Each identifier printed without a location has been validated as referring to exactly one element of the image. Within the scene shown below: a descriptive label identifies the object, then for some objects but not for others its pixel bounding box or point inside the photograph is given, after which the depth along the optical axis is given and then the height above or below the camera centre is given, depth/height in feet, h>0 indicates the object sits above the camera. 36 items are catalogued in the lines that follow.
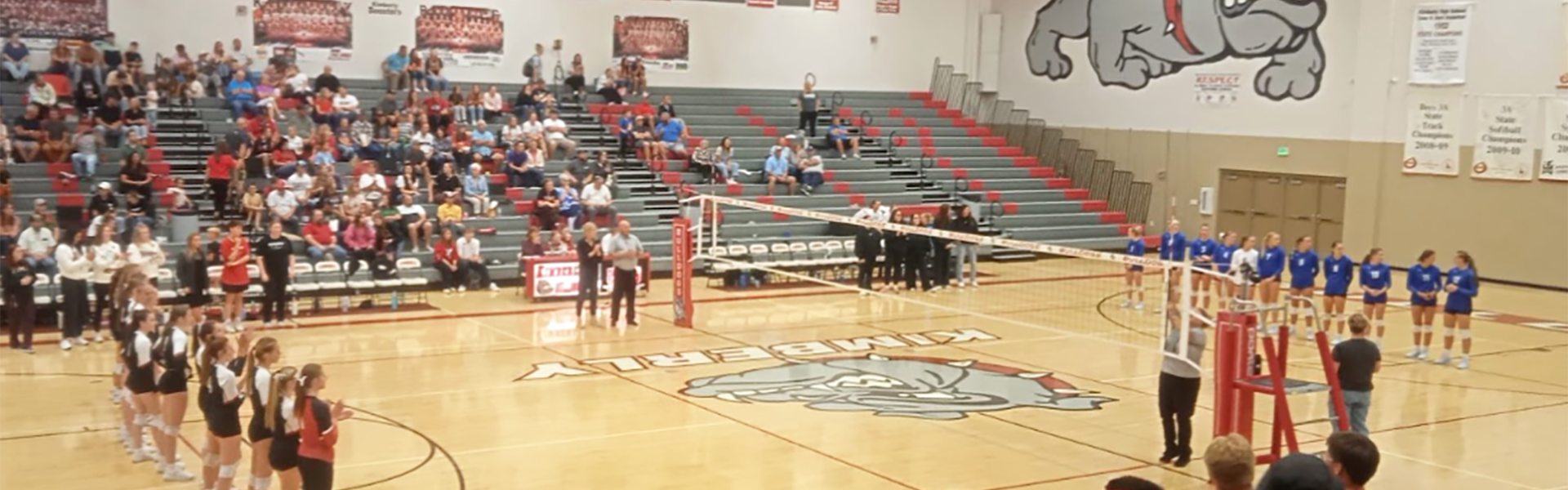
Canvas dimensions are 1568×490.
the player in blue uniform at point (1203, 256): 74.49 -6.62
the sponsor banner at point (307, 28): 101.96 +5.13
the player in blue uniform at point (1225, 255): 72.08 -6.25
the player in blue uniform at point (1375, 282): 64.50 -6.50
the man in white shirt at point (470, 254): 82.74 -8.52
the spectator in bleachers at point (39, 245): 67.41 -7.26
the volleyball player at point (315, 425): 31.35 -7.07
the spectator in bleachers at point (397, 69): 103.55 +2.39
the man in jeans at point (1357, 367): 42.16 -6.76
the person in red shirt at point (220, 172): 82.89 -4.34
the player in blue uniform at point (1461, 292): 61.21 -6.51
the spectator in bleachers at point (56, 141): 83.51 -2.92
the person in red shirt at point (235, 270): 66.03 -7.95
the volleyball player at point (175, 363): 37.78 -7.00
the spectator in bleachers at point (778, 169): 105.71 -3.91
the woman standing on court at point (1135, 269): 77.30 -7.91
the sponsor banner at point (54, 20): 92.79 +4.56
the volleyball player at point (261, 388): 32.89 -6.63
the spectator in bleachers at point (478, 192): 90.58 -5.45
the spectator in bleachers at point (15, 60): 89.76 +1.89
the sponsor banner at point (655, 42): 117.50 +5.73
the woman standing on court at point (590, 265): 70.13 -7.62
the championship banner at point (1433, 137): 97.09 +0.08
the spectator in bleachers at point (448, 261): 81.92 -8.91
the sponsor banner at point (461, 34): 108.68 +5.36
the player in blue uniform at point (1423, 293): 63.16 -6.80
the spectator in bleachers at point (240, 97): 93.56 +0.00
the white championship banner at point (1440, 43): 96.12 +6.37
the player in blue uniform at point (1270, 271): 69.67 -6.71
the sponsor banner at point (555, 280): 78.84 -9.44
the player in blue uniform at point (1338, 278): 67.51 -6.72
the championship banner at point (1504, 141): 93.30 -0.06
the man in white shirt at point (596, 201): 92.12 -5.83
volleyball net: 69.97 -9.93
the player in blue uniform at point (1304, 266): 68.69 -6.30
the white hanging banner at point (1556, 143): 91.40 -0.04
